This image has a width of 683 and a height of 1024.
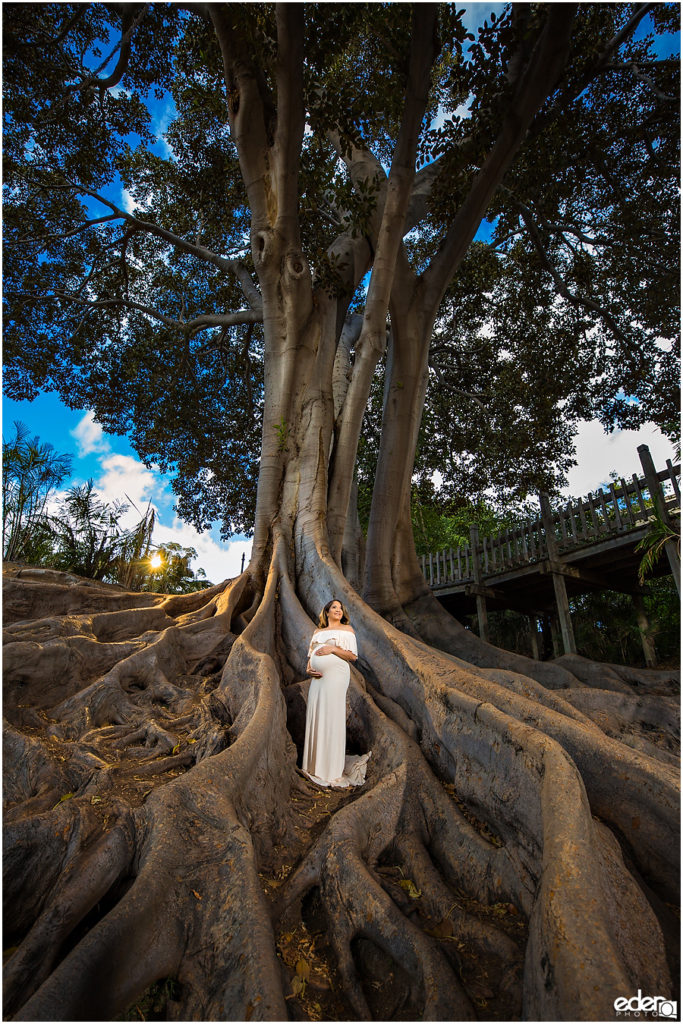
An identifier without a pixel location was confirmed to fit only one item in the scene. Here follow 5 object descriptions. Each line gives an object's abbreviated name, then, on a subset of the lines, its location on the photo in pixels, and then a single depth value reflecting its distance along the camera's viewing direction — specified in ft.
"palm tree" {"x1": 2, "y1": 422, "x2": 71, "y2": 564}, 26.11
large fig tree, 6.50
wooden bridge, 32.60
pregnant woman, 11.32
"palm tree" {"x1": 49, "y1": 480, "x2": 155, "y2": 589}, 26.73
